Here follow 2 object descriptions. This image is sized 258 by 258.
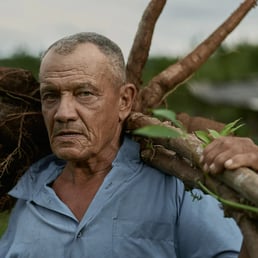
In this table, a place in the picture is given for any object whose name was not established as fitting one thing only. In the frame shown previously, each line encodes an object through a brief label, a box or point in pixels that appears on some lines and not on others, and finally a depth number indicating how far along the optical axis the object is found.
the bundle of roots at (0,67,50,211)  2.03
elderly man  1.73
